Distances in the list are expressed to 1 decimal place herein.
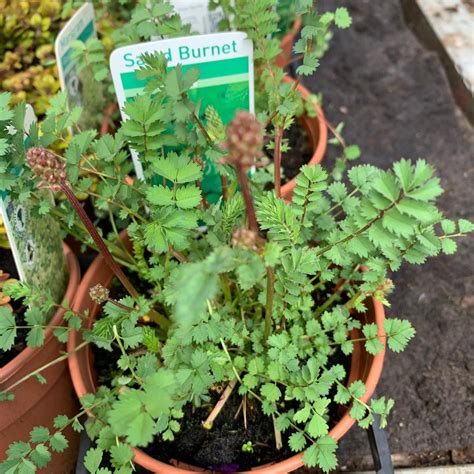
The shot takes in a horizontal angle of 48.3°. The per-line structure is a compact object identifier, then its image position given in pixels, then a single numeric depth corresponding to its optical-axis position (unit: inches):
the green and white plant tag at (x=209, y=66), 9.1
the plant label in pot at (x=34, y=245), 8.9
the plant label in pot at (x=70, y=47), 11.2
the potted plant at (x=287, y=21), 8.2
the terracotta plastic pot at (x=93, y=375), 8.5
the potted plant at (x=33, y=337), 8.4
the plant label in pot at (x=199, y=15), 11.3
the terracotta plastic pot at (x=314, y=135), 11.5
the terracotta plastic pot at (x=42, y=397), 9.2
